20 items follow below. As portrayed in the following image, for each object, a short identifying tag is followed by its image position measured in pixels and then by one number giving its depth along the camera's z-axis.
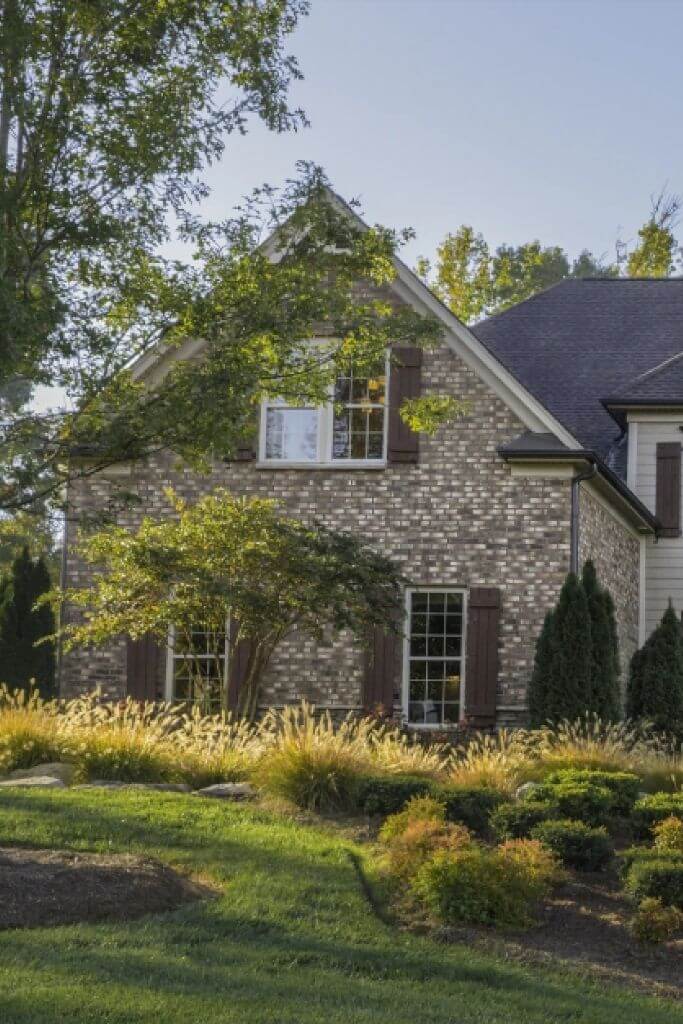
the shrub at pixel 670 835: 10.16
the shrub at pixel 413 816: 10.48
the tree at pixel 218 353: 10.24
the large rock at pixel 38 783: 12.50
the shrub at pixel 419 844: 9.44
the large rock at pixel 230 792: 12.41
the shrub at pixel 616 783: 11.69
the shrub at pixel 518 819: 10.66
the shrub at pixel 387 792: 11.41
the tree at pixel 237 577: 15.38
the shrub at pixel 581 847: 10.13
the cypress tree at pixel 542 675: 16.98
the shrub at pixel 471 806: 11.02
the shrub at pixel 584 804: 11.14
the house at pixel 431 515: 17.98
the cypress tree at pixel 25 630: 19.30
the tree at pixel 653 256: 34.22
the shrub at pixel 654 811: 10.98
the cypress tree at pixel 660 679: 18.92
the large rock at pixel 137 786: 12.49
